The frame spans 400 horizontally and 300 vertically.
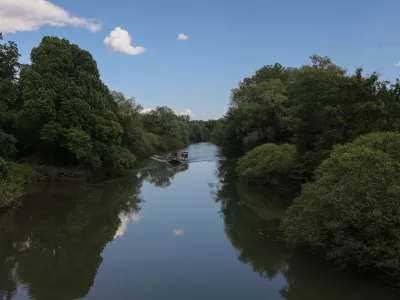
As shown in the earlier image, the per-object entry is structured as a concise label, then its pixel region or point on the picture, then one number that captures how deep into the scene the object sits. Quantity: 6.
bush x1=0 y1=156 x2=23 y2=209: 19.44
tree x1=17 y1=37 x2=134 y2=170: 30.88
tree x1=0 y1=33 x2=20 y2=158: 24.33
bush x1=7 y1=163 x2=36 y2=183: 28.27
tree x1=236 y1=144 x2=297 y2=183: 26.33
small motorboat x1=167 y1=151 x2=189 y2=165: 53.28
